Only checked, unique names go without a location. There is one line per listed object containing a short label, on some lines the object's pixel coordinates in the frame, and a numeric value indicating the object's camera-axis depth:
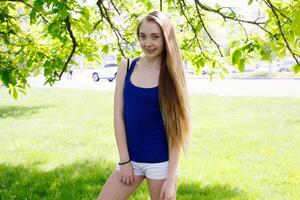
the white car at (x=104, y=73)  30.19
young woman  2.30
